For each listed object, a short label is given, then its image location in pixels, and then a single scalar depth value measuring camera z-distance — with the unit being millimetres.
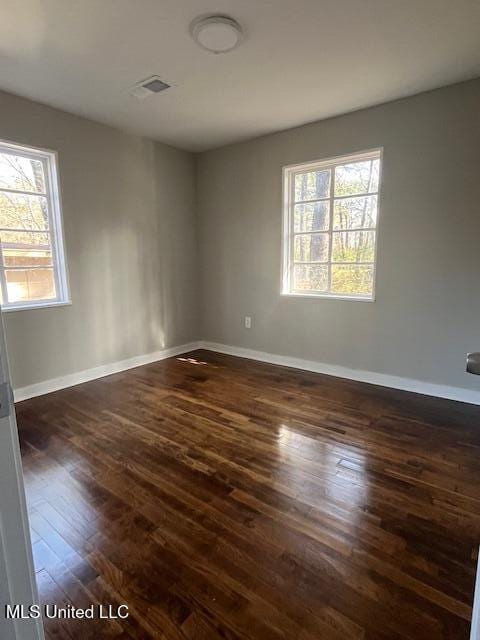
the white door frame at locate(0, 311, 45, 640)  653
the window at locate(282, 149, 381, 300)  3461
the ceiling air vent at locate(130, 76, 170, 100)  2715
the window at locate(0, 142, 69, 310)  3064
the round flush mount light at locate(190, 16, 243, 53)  2035
